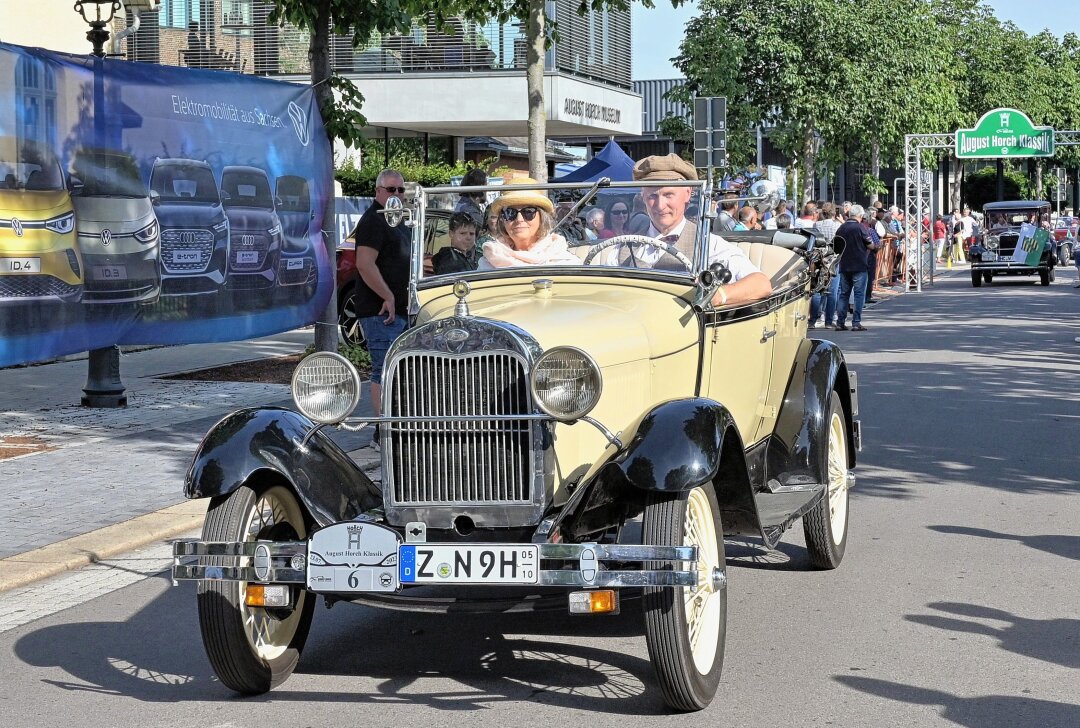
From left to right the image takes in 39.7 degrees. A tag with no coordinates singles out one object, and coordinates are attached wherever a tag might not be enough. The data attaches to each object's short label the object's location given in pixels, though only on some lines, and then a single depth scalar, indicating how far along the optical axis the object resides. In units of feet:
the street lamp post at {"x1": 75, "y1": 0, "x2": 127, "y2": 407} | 41.04
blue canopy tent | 56.49
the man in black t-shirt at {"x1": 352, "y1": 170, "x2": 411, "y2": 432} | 33.22
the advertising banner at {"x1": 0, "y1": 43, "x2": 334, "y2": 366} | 33.94
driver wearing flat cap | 20.42
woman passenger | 20.74
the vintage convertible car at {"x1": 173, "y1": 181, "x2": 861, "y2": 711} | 15.84
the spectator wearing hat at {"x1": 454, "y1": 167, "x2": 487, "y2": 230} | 21.27
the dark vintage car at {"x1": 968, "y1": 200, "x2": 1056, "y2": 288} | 115.75
